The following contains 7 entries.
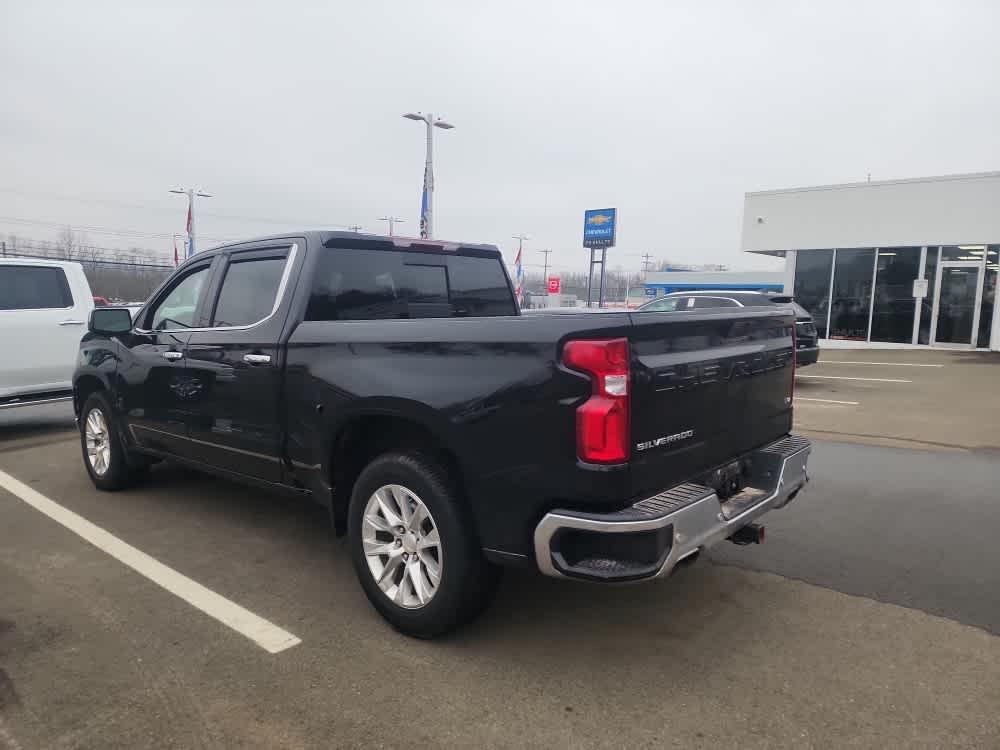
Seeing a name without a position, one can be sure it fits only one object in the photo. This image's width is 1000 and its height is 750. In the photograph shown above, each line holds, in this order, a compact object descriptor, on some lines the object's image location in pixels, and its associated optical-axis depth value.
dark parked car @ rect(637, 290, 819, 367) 12.03
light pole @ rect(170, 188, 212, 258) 34.52
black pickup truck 2.67
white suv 7.70
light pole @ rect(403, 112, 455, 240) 23.53
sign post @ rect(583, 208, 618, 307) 34.97
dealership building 19.17
